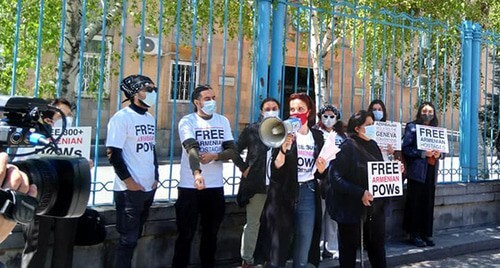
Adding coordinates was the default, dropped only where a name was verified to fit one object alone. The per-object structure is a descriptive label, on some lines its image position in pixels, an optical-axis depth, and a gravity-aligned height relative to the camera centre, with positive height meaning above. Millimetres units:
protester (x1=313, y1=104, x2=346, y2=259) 5793 +250
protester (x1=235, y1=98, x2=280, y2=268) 4895 -259
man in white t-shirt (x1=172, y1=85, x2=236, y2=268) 4613 -189
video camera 1771 -58
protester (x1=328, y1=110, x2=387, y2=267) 4520 -422
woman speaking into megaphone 4648 -398
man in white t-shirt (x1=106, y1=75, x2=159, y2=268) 4199 -68
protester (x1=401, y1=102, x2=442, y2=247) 6242 -219
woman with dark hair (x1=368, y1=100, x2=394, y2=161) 6168 +665
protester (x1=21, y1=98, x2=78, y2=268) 3732 -711
